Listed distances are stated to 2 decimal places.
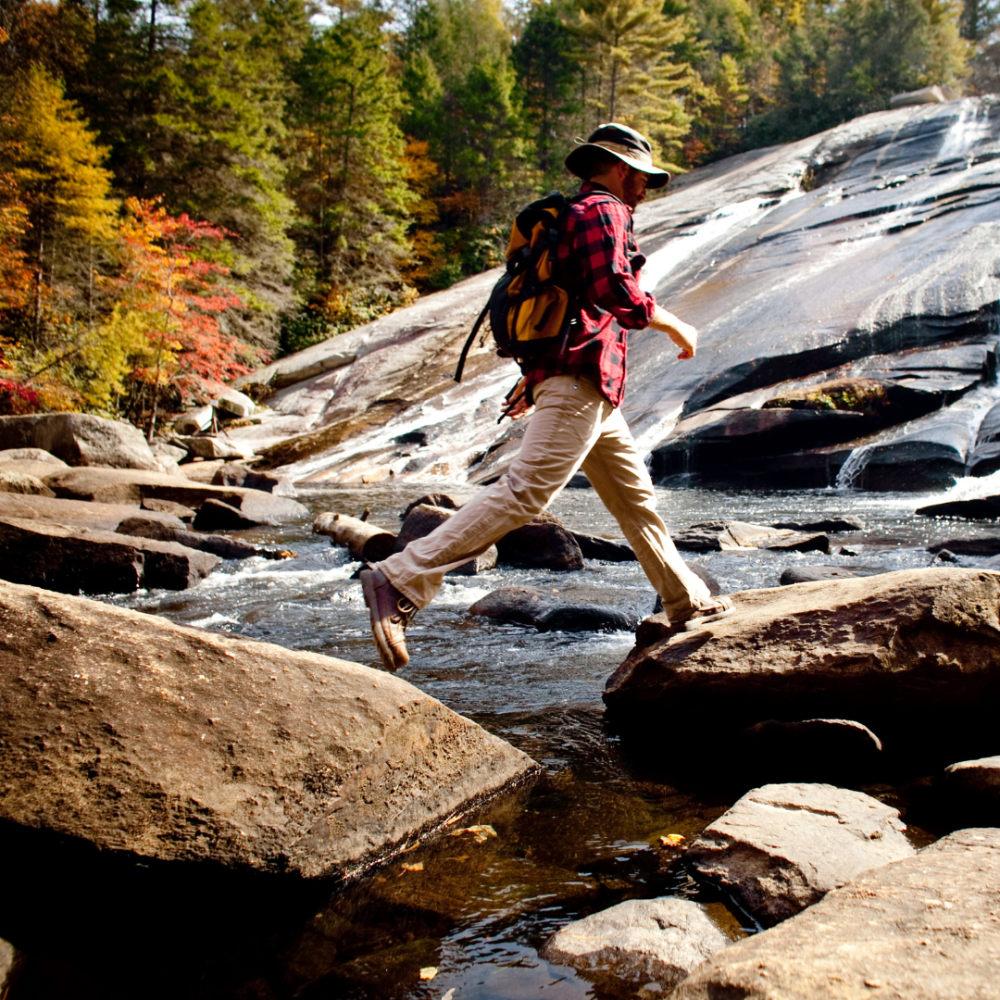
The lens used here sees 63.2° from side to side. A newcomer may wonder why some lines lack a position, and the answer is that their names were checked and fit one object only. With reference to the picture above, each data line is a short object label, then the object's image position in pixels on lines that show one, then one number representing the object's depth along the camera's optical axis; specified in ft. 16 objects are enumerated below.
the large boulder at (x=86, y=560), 21.85
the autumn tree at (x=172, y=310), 67.26
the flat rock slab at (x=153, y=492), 36.27
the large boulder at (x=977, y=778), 8.37
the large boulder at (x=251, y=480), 46.93
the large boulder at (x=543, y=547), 26.02
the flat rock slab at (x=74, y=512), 27.10
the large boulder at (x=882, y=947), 4.74
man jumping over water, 10.21
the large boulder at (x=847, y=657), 10.00
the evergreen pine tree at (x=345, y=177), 104.37
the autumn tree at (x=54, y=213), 63.46
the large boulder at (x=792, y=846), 7.15
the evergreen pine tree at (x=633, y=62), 128.57
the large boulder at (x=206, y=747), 7.26
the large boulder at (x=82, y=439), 45.68
